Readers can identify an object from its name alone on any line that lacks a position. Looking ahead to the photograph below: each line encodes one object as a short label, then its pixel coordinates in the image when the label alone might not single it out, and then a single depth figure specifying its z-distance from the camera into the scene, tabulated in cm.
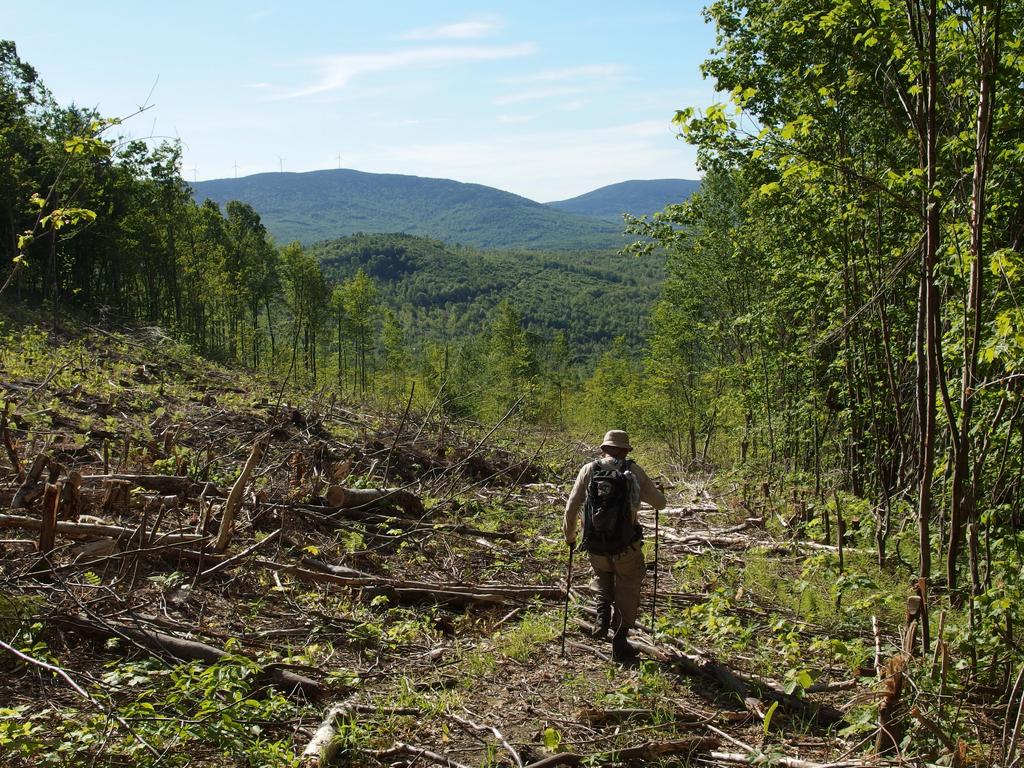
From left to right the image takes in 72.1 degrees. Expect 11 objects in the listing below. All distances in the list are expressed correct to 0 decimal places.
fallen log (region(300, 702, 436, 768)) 412
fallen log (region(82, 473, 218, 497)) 801
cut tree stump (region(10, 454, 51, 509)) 650
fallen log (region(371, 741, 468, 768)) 436
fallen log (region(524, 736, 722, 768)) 438
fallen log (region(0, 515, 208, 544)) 604
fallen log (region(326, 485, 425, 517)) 896
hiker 599
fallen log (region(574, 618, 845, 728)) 505
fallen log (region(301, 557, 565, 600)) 718
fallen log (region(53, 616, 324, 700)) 504
